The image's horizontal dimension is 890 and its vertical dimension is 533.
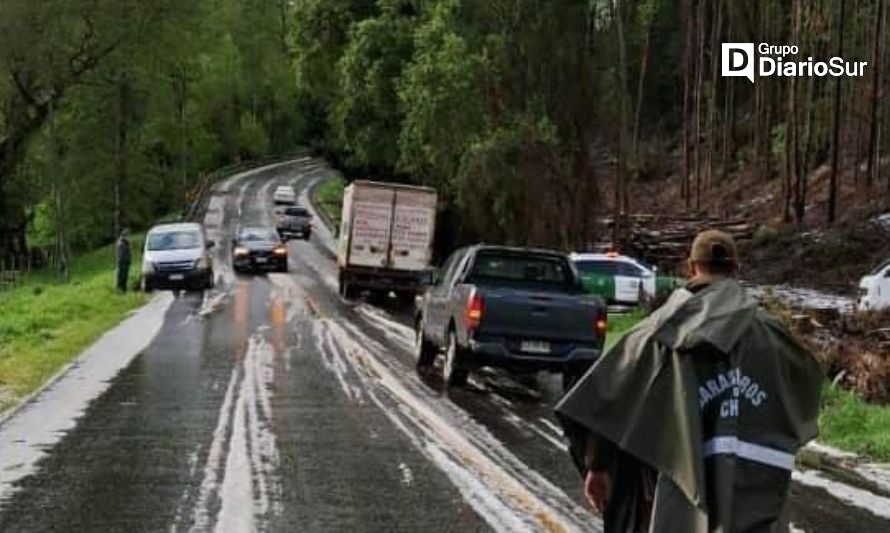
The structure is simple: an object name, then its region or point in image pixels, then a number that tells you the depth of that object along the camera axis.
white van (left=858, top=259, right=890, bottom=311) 24.77
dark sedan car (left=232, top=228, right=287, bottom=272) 43.28
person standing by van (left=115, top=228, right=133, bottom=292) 34.81
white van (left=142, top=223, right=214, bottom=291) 34.56
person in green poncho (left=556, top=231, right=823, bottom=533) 4.28
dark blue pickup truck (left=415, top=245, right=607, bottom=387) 15.43
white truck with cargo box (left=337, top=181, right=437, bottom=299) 33.69
